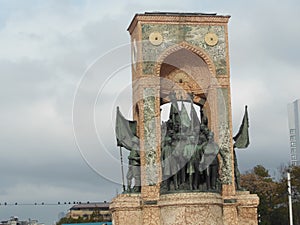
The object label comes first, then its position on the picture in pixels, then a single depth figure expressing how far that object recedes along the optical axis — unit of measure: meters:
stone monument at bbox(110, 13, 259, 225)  30.80
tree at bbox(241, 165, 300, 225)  55.31
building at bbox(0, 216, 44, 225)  120.56
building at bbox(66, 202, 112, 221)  103.74
